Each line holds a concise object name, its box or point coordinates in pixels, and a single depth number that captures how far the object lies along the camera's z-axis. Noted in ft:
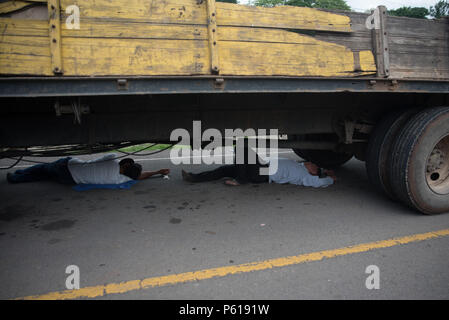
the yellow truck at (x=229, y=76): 7.33
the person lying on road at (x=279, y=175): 15.47
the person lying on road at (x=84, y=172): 15.24
